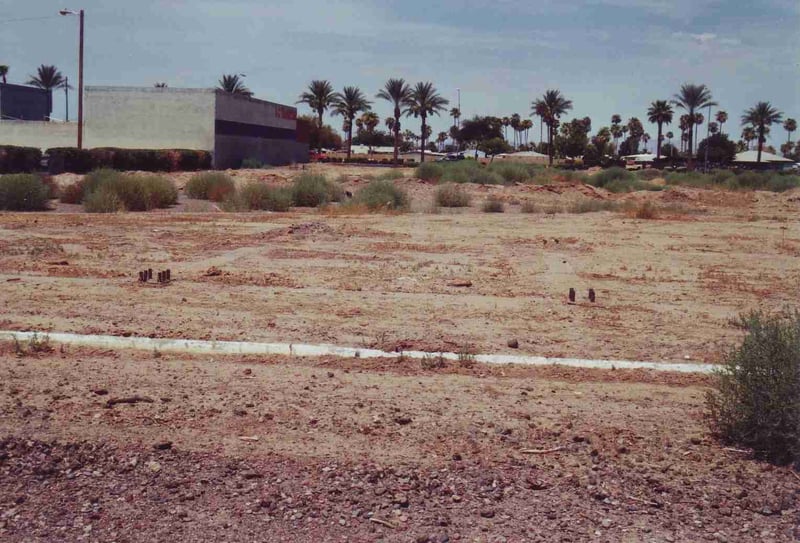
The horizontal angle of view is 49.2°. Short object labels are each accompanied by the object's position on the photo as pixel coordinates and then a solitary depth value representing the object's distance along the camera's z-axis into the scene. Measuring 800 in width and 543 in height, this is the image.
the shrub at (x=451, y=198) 34.22
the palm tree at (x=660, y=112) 106.12
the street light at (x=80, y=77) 46.59
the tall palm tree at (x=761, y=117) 89.56
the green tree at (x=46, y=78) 99.75
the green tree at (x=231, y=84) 89.75
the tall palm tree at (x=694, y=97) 84.88
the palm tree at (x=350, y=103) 91.62
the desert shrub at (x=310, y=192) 32.97
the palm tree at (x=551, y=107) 98.25
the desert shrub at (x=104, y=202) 27.00
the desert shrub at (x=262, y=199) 30.08
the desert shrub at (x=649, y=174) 66.12
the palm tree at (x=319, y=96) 91.31
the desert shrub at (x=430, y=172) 49.36
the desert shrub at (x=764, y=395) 5.81
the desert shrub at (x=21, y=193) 27.50
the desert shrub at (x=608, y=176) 52.75
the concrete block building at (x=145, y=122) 58.50
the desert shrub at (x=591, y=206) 32.00
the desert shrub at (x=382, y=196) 30.37
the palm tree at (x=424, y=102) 91.94
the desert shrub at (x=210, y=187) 34.50
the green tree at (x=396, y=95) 88.50
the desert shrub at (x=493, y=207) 32.03
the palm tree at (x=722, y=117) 134.81
